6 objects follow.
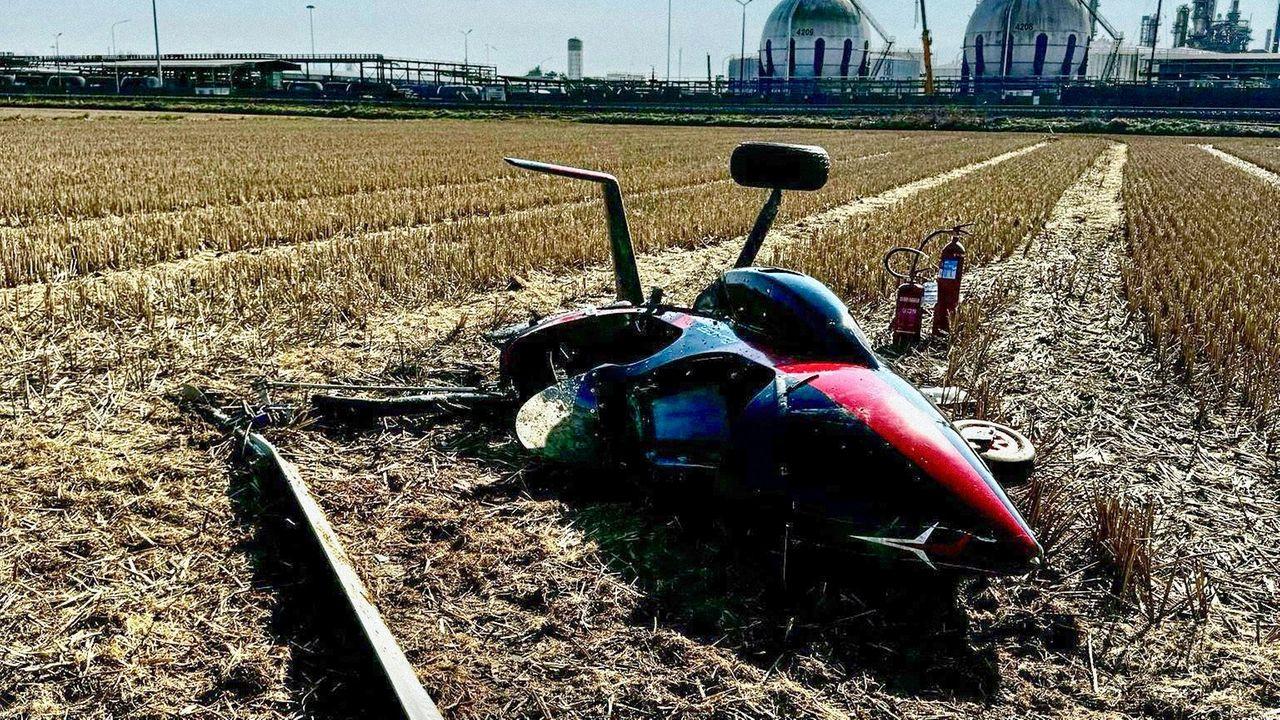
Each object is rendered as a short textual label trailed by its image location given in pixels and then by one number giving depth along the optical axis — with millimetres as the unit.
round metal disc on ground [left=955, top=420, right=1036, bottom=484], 3080
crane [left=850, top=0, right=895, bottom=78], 85750
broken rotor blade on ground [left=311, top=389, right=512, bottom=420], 4262
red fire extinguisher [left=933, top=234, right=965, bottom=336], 5984
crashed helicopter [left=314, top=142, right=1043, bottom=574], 2584
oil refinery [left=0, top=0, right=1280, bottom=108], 61031
